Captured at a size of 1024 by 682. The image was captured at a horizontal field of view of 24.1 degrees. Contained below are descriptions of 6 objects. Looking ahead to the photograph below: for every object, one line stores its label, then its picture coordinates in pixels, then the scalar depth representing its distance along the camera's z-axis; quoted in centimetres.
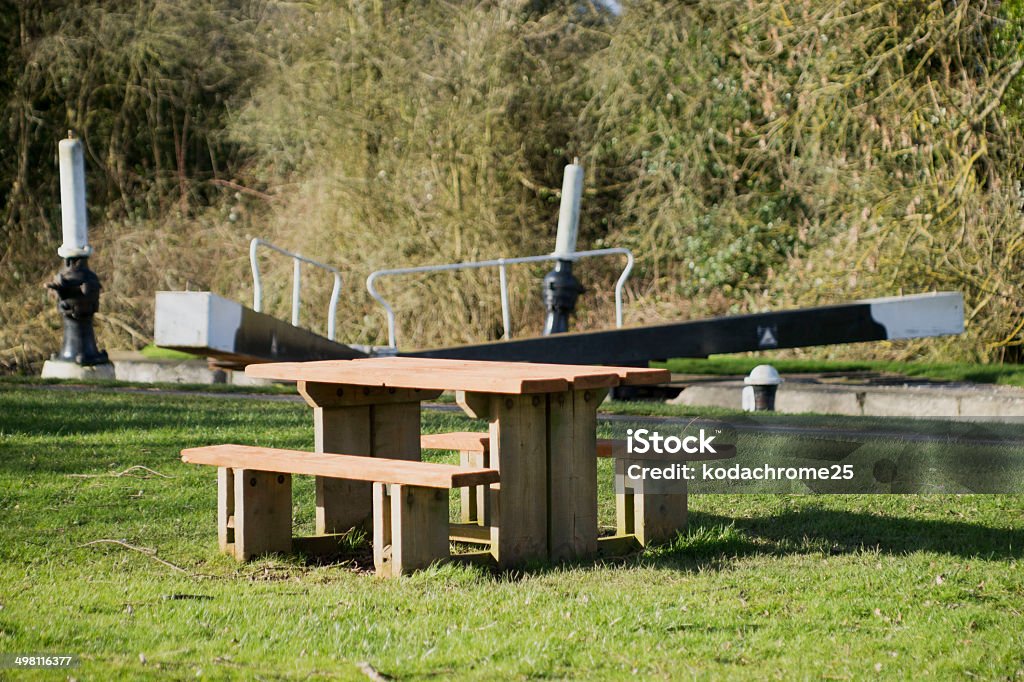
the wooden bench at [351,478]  918
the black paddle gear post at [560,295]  2303
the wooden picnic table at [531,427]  947
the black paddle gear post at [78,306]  2446
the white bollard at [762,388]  2035
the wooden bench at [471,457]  1159
